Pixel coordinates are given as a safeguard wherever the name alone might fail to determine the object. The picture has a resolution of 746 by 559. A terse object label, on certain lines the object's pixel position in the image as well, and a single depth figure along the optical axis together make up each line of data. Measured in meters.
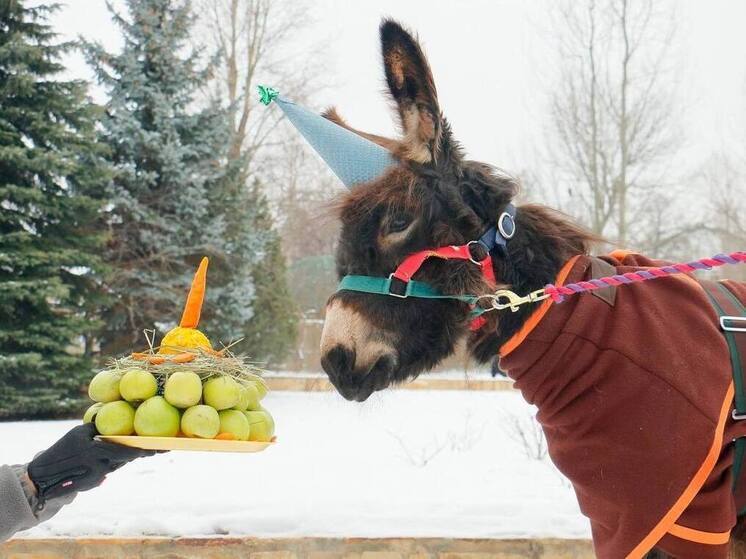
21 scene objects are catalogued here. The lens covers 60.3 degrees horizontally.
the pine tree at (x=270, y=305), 12.30
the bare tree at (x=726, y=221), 15.02
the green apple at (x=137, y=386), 1.84
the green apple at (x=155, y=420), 1.78
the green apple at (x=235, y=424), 1.84
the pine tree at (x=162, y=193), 10.45
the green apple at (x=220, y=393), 1.87
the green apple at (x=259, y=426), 1.98
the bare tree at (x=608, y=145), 15.01
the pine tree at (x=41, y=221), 8.27
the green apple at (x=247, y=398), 1.95
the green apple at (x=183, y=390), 1.82
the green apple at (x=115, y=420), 1.81
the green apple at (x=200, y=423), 1.78
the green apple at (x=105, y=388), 1.86
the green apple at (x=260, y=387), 2.08
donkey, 1.72
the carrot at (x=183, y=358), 1.95
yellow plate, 1.72
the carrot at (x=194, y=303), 2.15
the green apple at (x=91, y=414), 1.92
